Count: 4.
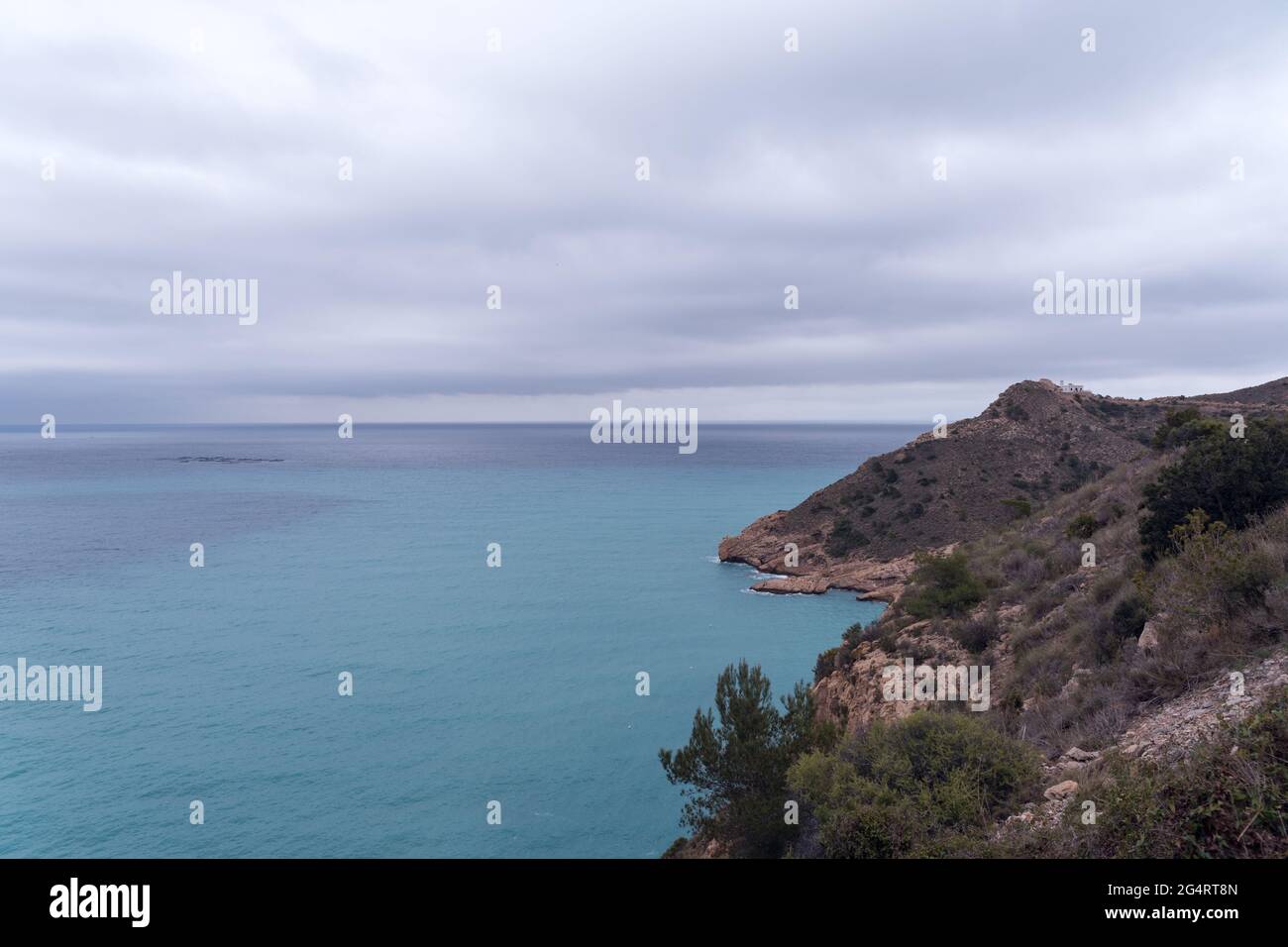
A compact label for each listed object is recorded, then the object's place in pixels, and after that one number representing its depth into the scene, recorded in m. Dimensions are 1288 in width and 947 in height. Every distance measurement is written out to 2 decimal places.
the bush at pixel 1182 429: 21.19
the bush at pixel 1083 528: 21.28
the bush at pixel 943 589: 22.62
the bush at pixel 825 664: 24.94
